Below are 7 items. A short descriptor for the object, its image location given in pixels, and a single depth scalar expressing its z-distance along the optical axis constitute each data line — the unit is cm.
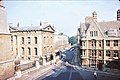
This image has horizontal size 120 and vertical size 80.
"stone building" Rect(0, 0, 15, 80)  2141
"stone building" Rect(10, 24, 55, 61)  4600
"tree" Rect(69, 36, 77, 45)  14005
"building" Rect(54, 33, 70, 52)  8622
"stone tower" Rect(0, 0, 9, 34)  2132
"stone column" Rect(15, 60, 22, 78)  2717
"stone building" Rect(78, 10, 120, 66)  3666
